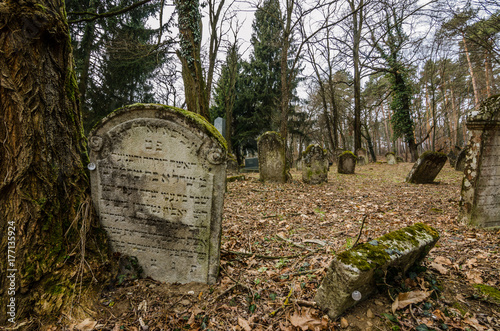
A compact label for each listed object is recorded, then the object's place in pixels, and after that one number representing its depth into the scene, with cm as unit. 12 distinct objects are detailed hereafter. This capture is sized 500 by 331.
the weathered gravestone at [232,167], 1288
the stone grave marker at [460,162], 1062
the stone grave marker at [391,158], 1806
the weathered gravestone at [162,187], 240
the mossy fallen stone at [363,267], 179
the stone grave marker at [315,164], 872
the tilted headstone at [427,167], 784
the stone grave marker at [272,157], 867
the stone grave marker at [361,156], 1750
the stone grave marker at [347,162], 1217
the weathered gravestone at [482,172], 379
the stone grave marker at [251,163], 1779
